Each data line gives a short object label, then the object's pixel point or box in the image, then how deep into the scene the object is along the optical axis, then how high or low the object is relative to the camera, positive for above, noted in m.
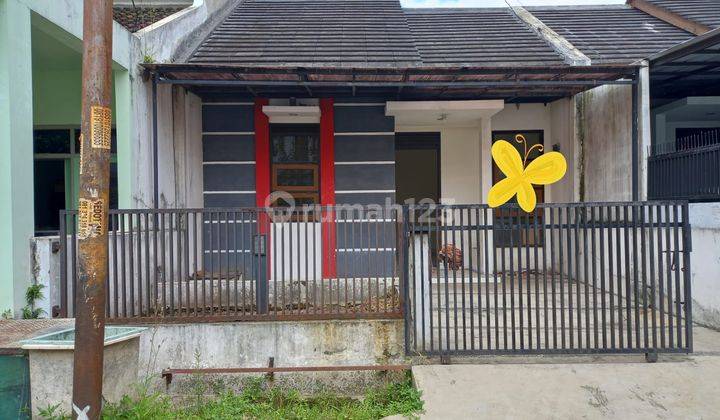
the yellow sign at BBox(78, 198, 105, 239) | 3.14 -0.03
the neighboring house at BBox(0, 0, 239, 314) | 4.34 +1.54
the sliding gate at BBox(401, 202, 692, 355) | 4.65 -0.80
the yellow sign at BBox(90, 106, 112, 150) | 3.14 +0.65
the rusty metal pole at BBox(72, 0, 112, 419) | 3.13 +0.03
